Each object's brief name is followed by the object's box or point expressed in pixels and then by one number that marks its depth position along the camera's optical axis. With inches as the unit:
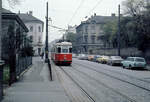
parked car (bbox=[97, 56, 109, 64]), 1622.8
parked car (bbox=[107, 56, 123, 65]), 1366.9
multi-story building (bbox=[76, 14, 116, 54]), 3191.4
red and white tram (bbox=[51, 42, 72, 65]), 1230.3
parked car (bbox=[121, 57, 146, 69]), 1098.1
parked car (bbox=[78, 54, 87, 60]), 2371.1
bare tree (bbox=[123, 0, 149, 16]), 1459.2
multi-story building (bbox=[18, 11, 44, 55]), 3179.1
